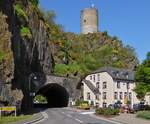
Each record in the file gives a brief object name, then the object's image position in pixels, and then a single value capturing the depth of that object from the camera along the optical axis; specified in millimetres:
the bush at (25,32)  27446
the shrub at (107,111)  22334
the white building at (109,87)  37949
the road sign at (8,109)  18499
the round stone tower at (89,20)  57362
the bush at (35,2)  34433
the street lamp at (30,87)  31985
